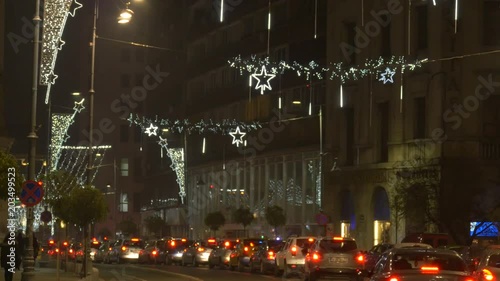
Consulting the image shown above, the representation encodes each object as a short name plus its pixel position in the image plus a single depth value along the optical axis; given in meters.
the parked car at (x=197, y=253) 59.00
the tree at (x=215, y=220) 82.19
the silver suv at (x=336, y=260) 33.34
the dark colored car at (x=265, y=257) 45.84
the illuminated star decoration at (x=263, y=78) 75.31
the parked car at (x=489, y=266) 22.46
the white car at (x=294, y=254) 39.56
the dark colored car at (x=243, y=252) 50.75
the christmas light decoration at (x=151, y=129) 93.10
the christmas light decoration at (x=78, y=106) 58.29
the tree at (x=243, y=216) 75.19
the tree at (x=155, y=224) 102.06
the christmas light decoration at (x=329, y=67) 58.09
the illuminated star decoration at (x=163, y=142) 95.30
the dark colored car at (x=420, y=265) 17.31
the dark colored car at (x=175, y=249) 62.59
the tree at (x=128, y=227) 107.94
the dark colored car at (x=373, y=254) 37.49
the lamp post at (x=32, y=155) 27.09
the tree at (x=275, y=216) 70.56
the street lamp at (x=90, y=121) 38.72
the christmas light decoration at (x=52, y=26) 31.70
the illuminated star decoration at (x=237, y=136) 79.38
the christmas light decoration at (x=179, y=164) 96.06
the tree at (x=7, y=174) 26.82
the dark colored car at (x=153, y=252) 64.12
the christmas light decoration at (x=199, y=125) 78.75
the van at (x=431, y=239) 42.38
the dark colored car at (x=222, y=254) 54.38
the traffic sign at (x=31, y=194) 26.89
